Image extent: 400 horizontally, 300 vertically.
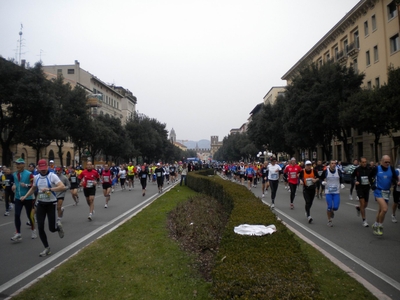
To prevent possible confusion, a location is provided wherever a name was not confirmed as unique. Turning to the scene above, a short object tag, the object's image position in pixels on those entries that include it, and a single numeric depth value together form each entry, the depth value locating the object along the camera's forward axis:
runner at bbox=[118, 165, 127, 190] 25.77
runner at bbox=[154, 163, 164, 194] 22.91
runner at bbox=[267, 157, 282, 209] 15.07
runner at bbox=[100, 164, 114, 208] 15.46
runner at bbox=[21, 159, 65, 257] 7.45
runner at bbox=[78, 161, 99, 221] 12.52
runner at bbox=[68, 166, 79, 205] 16.33
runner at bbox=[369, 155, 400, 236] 9.05
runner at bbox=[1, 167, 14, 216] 14.20
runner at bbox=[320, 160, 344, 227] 10.41
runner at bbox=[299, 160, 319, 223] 11.32
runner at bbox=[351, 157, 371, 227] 10.41
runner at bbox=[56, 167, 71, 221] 10.66
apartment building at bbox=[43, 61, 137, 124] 71.31
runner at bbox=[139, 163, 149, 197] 21.67
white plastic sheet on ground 5.61
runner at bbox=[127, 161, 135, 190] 26.50
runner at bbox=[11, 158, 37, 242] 8.85
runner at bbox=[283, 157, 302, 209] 14.34
